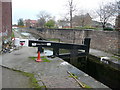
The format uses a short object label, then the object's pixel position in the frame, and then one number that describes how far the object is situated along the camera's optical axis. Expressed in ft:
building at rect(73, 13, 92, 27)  77.96
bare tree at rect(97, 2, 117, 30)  48.52
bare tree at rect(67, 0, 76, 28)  70.05
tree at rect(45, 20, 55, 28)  103.30
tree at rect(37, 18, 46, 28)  132.38
